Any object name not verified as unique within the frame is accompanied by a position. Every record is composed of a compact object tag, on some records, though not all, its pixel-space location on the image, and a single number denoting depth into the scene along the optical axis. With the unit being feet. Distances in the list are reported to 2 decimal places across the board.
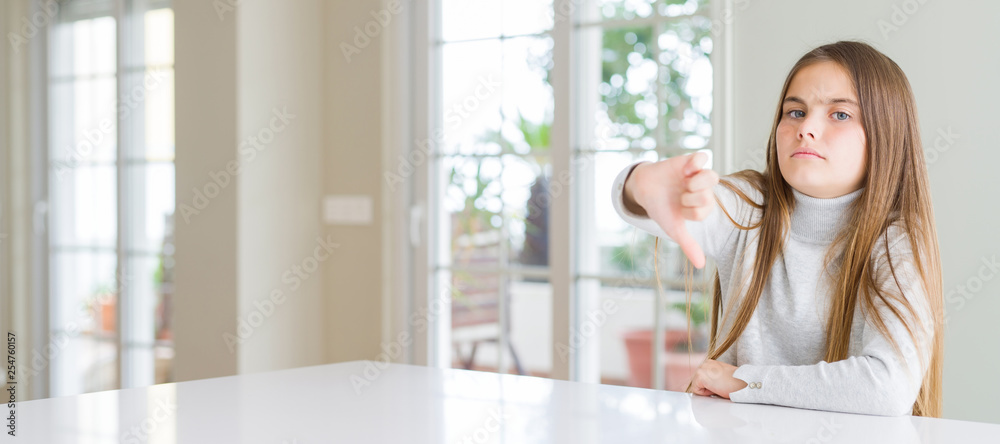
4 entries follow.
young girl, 3.73
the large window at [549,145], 8.38
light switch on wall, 10.14
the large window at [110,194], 11.34
